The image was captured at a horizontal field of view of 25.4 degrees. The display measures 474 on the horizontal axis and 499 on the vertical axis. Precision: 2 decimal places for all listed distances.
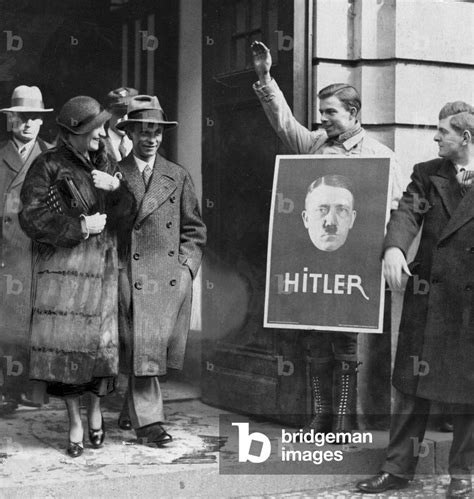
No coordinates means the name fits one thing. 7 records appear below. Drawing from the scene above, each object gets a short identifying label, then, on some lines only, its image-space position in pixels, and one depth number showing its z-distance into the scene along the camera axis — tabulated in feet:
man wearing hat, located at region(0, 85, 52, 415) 21.43
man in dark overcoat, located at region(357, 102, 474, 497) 16.94
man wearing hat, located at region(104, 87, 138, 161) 20.94
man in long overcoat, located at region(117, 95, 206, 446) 18.47
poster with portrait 18.06
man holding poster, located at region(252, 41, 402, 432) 18.67
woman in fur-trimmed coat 17.33
